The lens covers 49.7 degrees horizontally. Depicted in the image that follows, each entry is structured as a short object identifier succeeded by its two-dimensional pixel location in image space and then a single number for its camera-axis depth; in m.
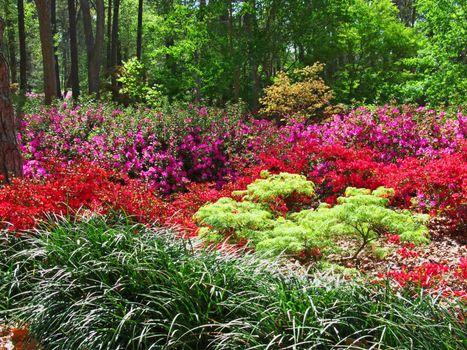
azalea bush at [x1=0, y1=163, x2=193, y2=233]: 4.34
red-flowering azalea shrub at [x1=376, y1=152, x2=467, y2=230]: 5.71
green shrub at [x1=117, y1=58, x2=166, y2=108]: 18.98
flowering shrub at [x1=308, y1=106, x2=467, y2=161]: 8.68
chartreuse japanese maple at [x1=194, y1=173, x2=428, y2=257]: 4.35
